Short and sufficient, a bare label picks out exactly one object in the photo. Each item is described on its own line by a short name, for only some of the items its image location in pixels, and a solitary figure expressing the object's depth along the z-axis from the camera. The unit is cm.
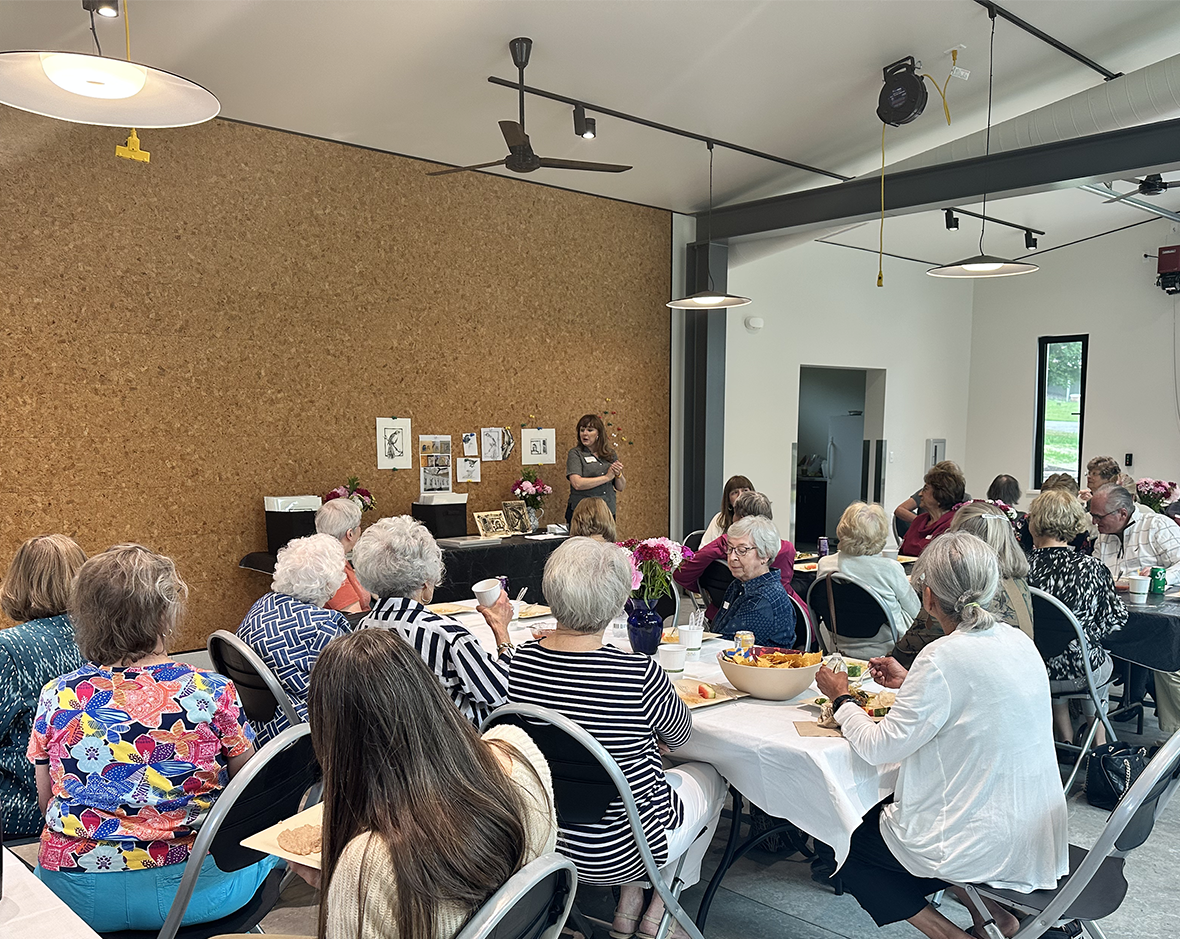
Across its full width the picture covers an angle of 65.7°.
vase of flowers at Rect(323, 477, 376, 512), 576
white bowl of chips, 256
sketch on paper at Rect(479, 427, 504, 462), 679
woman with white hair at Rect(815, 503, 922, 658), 375
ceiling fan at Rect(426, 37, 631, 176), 464
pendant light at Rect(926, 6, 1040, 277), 586
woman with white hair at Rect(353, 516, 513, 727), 234
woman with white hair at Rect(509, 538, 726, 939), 211
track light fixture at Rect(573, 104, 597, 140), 549
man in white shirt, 457
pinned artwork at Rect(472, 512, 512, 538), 665
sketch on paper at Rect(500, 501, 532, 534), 682
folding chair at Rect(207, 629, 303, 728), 243
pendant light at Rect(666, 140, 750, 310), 617
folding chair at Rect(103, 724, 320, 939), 171
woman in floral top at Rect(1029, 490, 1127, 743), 365
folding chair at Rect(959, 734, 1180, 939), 183
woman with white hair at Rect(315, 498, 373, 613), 383
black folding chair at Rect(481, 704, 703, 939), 190
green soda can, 423
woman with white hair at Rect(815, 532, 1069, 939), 206
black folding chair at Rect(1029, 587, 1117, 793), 340
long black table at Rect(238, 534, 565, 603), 588
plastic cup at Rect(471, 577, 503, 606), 298
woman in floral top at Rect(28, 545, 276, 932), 182
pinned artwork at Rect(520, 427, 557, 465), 705
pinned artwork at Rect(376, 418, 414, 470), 619
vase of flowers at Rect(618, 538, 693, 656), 298
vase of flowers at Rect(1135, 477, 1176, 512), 540
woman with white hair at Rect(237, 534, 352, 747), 258
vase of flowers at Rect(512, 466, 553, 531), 683
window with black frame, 1007
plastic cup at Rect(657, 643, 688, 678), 284
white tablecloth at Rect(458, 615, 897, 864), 222
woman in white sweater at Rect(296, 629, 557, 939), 117
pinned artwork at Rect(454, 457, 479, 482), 665
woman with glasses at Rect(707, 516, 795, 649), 319
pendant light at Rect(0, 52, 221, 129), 239
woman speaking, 678
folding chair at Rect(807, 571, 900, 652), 358
